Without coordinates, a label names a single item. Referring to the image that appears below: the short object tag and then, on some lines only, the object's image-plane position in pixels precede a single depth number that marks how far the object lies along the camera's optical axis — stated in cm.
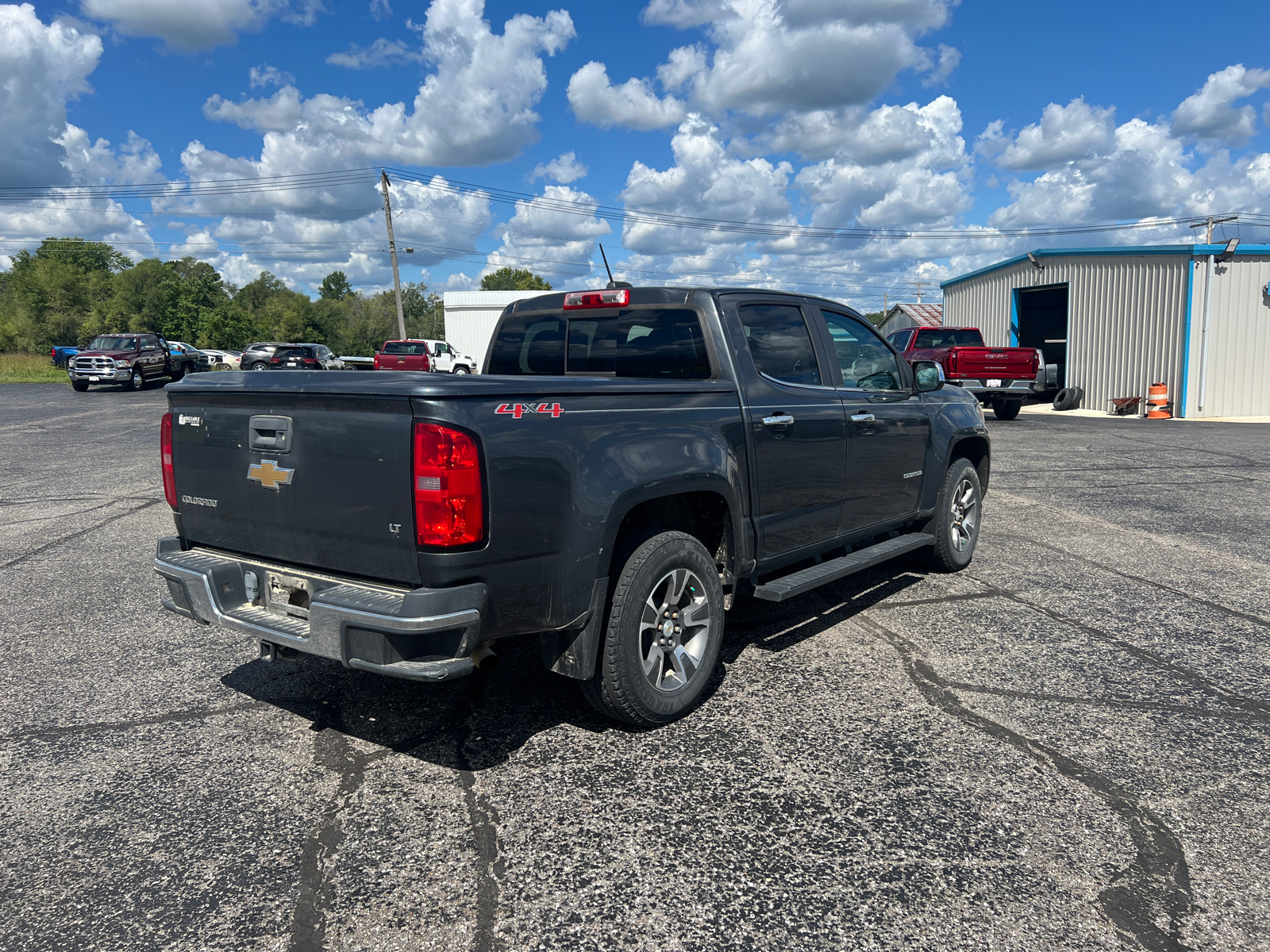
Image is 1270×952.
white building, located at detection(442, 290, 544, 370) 5100
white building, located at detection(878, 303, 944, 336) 4491
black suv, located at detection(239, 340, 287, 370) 3238
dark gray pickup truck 292
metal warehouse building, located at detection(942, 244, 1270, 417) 2127
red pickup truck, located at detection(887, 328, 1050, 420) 1858
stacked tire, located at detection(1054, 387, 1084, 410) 2341
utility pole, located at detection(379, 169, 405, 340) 4394
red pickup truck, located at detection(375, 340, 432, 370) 3003
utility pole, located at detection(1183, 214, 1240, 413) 2109
